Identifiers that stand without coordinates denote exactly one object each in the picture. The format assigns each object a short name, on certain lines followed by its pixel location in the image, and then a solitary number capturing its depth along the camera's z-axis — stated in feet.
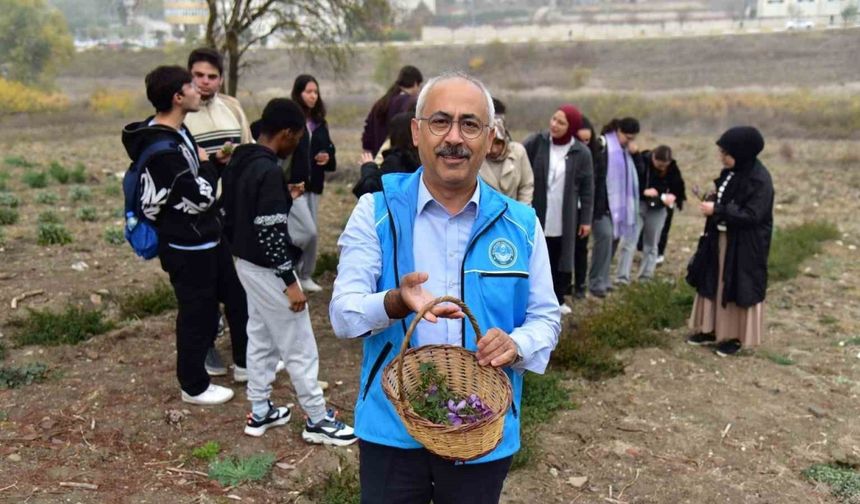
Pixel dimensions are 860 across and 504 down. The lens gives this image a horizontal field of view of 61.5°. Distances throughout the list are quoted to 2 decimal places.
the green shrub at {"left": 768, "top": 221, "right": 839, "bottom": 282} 29.76
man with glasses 7.16
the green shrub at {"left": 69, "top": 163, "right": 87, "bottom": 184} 43.16
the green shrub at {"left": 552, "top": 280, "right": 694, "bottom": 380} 19.49
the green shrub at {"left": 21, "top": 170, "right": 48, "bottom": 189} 40.42
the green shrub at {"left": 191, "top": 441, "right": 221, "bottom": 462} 13.87
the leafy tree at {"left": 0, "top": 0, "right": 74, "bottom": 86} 103.19
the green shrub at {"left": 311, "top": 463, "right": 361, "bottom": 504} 12.59
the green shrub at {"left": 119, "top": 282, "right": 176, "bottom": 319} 21.12
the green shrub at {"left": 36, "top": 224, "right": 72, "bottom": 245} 27.81
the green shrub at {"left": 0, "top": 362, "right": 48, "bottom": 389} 16.63
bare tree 43.34
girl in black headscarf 19.31
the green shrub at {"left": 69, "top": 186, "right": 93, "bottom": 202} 37.81
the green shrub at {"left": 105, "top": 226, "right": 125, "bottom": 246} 28.71
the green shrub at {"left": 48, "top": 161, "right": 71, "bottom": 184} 42.45
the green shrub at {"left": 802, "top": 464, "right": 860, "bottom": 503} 13.65
